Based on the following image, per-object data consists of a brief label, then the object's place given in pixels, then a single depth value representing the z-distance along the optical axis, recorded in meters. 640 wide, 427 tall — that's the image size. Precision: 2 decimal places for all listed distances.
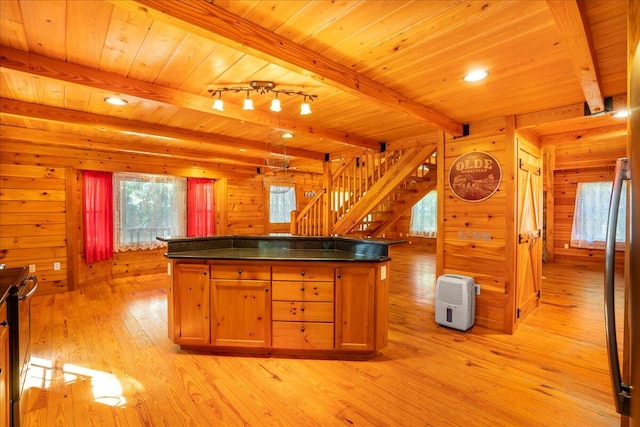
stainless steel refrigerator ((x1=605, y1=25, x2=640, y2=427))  0.84
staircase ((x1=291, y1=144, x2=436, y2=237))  4.61
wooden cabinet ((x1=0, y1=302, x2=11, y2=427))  1.38
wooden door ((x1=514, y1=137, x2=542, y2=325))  3.54
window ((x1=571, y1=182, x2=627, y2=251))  6.68
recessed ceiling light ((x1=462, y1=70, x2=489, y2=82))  2.37
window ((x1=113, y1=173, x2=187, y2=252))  5.84
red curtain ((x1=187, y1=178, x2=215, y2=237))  6.66
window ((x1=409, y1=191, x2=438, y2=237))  9.73
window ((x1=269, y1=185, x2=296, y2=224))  8.01
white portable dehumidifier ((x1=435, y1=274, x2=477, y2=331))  3.46
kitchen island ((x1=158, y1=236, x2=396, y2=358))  2.79
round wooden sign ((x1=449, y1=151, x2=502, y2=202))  3.51
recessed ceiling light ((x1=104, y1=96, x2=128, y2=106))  2.95
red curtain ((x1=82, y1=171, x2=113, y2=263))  5.34
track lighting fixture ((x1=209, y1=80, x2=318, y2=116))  2.61
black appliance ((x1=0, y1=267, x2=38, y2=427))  1.58
